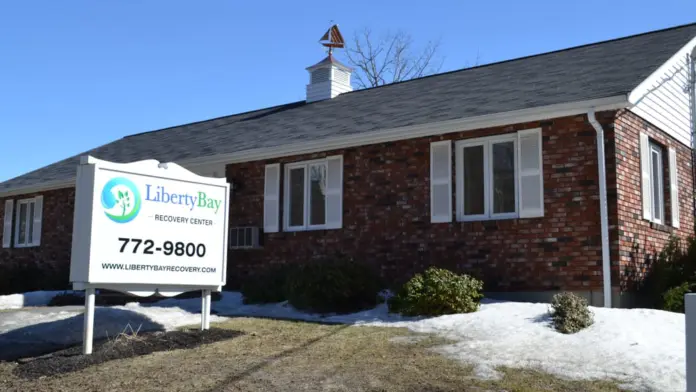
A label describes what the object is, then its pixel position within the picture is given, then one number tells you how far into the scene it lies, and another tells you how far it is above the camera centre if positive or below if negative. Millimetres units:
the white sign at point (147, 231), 9062 +258
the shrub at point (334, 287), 11961 -526
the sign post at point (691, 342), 4215 -465
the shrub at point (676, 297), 10914 -559
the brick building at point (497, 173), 11719 +1498
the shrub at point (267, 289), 13883 -671
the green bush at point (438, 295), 10734 -563
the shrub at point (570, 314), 9263 -707
